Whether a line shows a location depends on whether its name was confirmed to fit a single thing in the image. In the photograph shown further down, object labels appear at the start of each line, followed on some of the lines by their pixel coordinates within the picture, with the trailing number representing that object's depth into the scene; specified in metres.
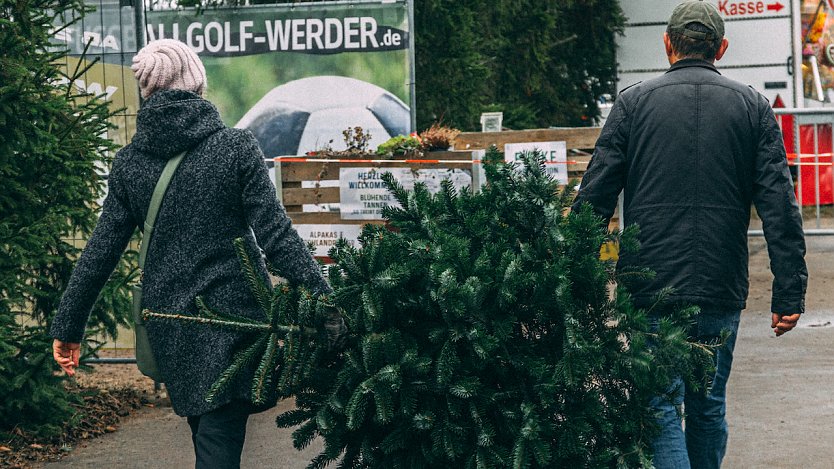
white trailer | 16.59
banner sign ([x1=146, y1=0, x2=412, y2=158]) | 10.18
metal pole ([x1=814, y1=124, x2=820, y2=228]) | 14.51
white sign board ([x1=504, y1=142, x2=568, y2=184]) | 11.60
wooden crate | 9.41
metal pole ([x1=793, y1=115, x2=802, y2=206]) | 14.70
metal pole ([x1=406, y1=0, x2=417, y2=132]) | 10.01
